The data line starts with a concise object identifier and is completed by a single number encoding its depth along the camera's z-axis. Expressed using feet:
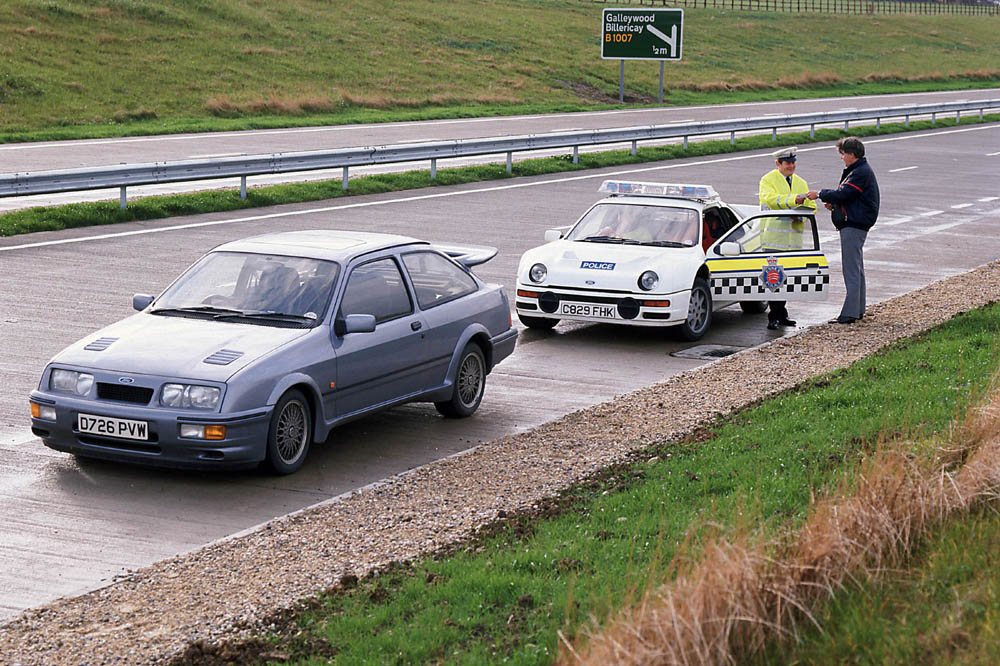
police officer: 48.24
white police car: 44.98
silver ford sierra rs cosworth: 27.68
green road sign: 185.37
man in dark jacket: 47.21
